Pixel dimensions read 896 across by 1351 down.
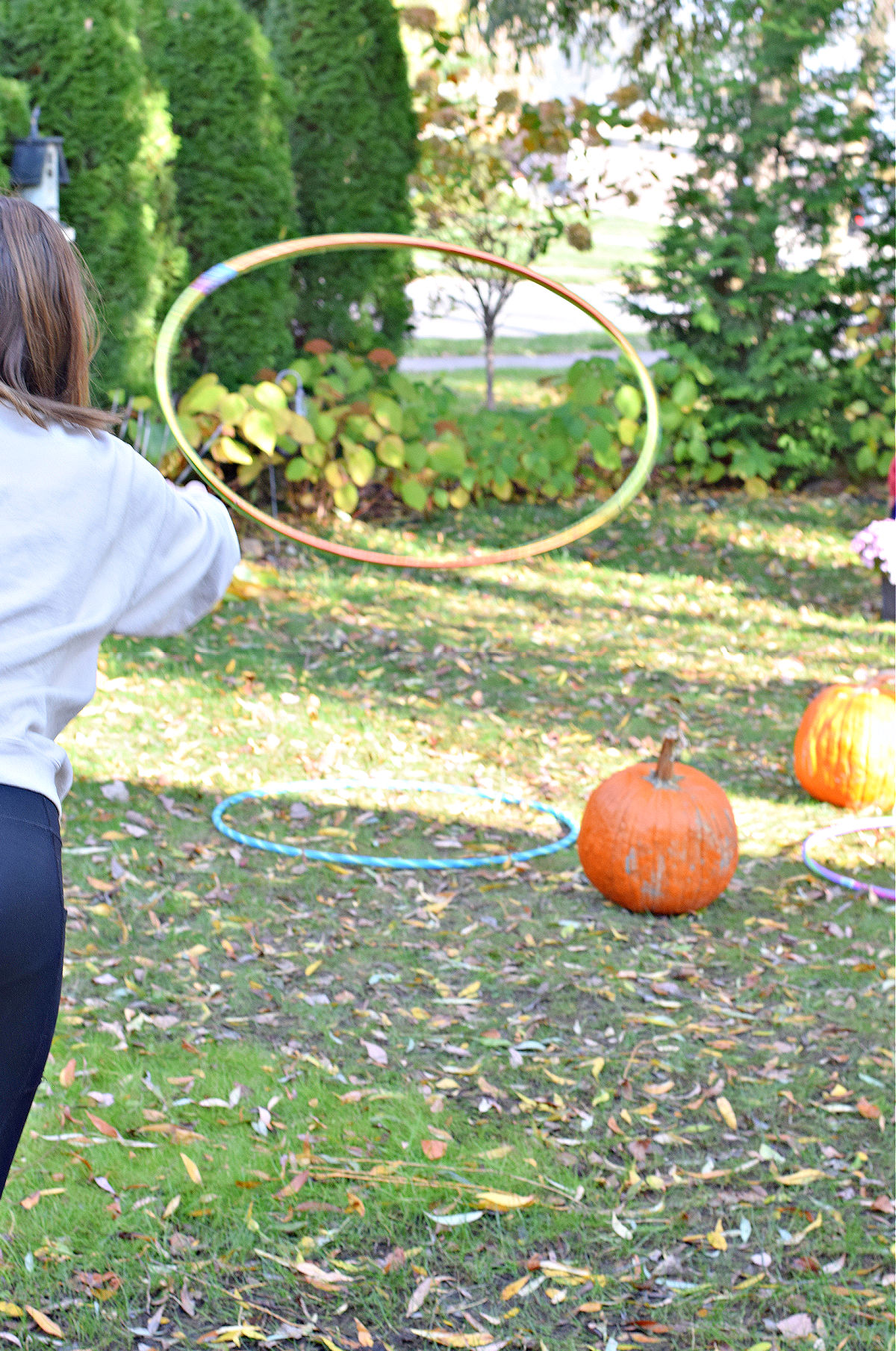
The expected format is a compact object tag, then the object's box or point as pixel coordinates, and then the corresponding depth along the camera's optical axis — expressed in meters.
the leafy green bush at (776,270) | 9.68
